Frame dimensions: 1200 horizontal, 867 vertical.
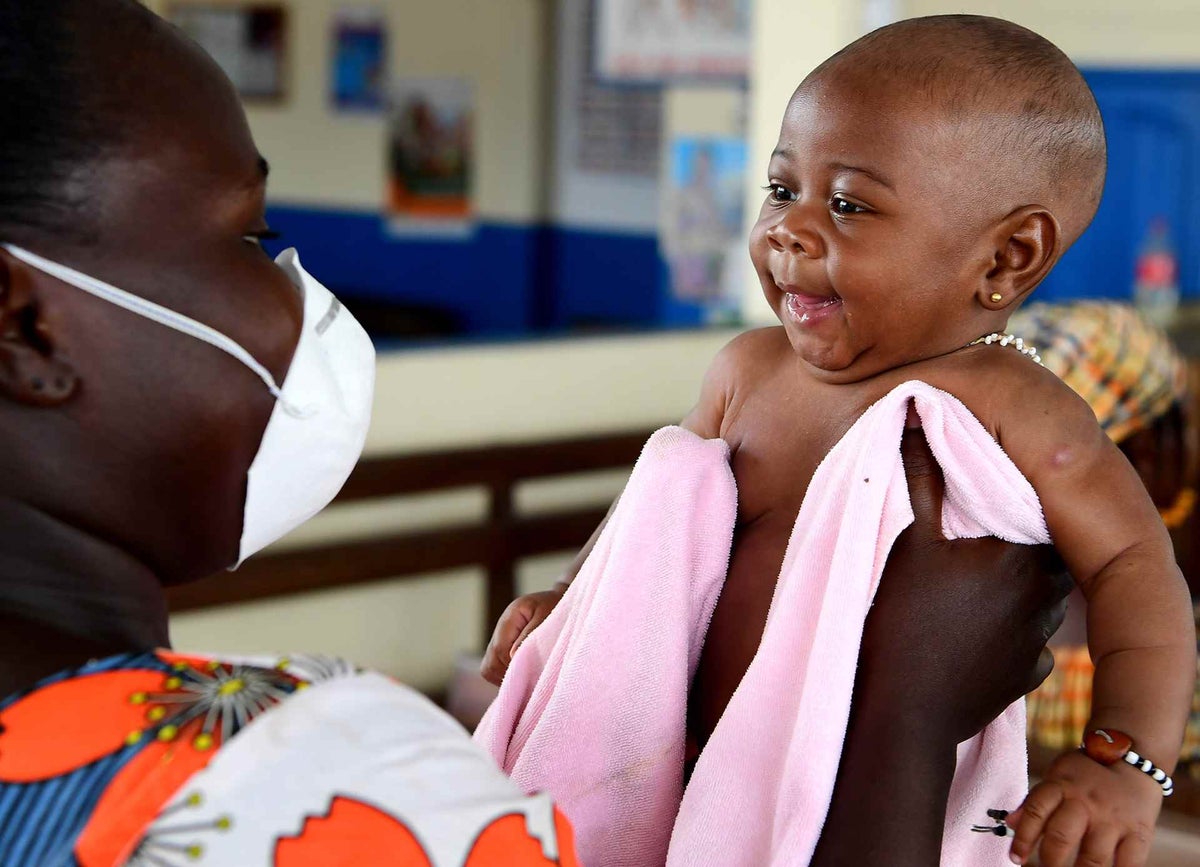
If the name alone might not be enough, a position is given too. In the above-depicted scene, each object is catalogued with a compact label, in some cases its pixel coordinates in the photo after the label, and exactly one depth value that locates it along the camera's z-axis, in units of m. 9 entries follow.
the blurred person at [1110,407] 2.26
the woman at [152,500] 0.61
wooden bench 2.86
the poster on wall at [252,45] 7.18
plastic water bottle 4.87
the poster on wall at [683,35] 5.14
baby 0.93
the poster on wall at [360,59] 7.05
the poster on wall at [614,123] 6.58
